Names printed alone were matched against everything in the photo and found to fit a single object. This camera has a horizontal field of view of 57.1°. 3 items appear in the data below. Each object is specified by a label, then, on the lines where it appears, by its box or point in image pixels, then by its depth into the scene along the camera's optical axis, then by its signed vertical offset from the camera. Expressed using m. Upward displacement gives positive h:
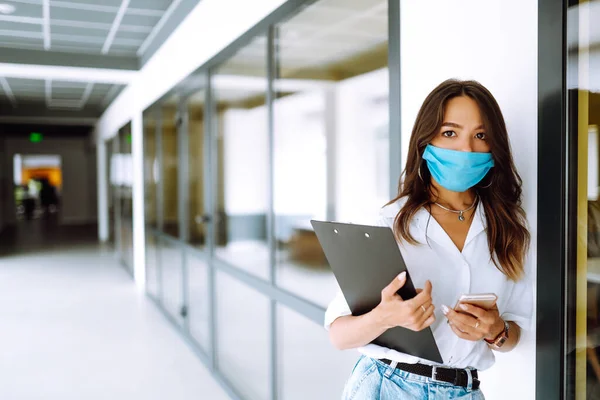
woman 1.44 -0.17
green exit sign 19.67 +1.61
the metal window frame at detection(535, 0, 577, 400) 1.52 -0.08
